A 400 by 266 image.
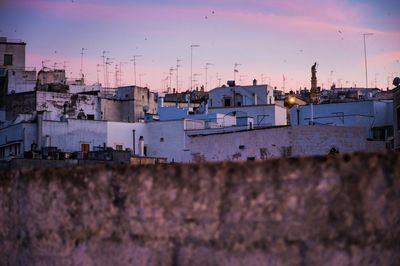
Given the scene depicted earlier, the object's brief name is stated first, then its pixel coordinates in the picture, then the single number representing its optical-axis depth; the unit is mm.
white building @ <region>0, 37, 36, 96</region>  62844
